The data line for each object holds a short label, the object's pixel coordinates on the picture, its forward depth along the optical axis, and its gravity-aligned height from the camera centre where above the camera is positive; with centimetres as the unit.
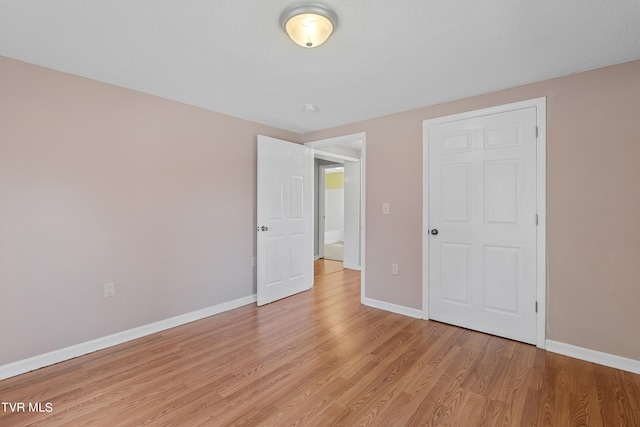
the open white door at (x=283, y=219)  365 -8
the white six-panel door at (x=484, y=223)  262 -9
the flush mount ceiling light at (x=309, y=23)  159 +106
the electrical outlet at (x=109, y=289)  258 -66
